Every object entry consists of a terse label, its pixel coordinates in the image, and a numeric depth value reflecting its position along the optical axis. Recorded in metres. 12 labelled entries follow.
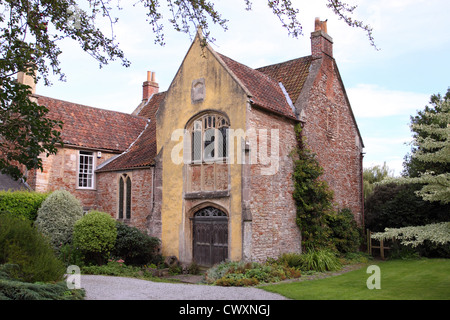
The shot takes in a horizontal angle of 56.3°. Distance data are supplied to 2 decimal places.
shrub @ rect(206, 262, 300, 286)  13.15
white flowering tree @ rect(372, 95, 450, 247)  9.87
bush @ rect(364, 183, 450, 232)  20.64
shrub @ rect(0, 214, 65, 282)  9.87
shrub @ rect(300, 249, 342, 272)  16.12
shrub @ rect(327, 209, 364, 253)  19.56
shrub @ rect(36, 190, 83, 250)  17.38
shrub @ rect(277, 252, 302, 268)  16.09
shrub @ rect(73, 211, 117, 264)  15.90
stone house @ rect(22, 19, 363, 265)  16.05
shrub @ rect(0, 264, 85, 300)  8.27
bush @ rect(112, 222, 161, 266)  16.91
